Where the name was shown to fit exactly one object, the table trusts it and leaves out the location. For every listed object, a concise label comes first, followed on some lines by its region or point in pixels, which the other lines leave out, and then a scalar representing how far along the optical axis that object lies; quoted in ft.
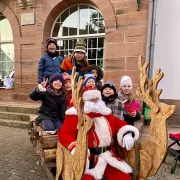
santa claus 7.28
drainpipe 19.81
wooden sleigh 6.15
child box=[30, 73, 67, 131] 10.32
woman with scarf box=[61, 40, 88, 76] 11.85
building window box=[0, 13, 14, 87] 28.12
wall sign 23.86
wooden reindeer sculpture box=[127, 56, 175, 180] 6.80
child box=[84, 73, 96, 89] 9.60
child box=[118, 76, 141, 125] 9.88
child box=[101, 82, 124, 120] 9.20
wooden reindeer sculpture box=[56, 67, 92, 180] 6.03
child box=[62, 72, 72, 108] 11.35
